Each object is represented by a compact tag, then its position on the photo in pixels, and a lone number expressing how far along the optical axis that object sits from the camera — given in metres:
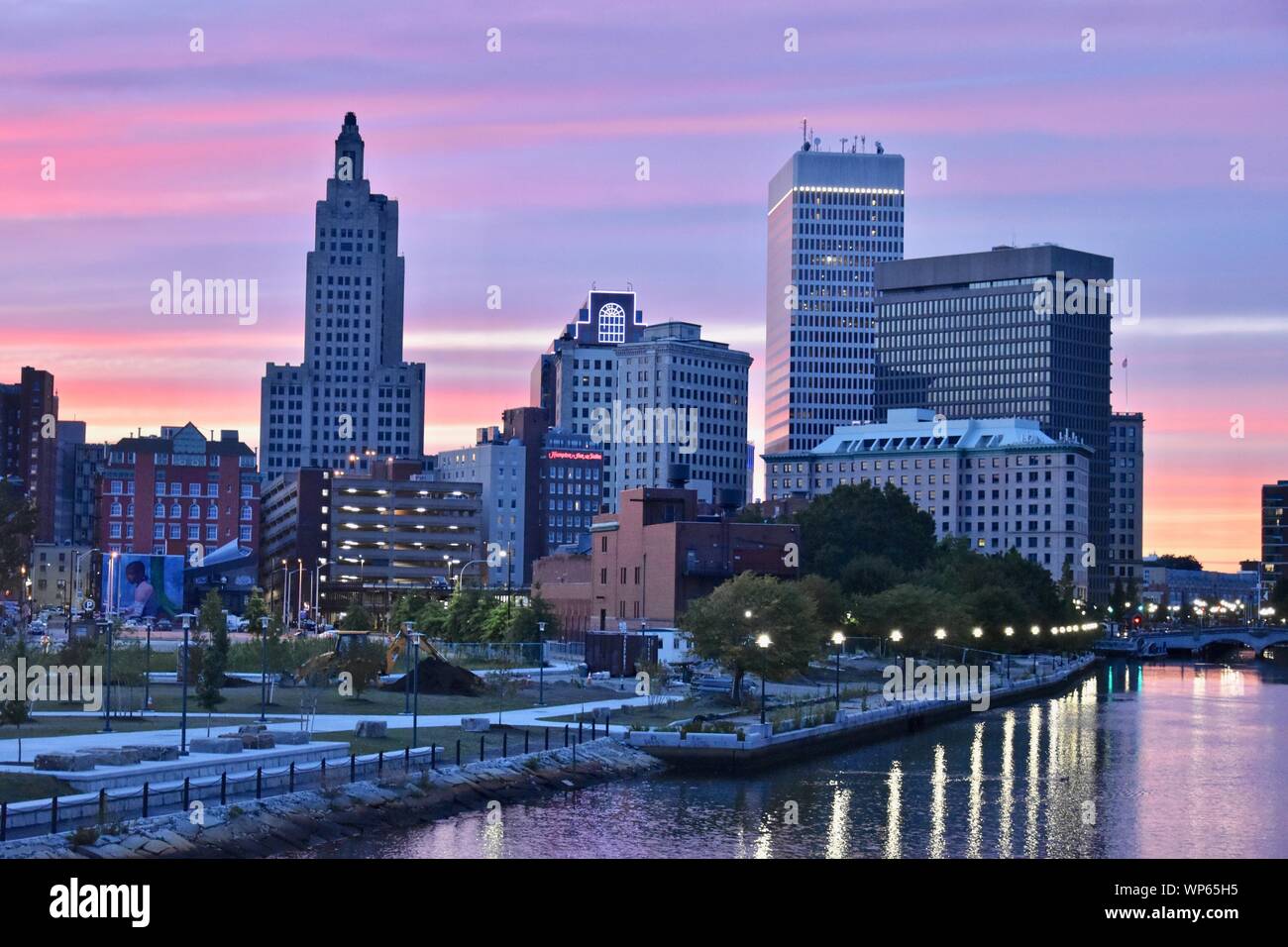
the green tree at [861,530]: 157.88
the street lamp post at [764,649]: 78.12
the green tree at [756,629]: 80.56
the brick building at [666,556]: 120.19
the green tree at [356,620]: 123.06
